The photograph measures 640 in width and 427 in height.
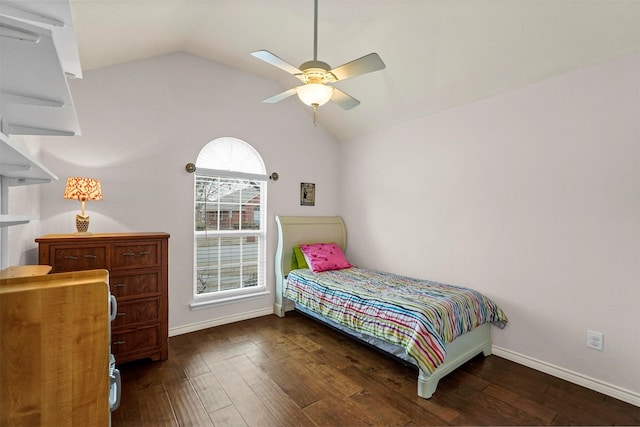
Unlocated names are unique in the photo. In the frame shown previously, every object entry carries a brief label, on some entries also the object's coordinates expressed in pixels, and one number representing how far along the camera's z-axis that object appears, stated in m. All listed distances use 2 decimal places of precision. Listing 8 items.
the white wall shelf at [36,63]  0.72
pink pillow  3.67
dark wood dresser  2.21
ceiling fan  1.79
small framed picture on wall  4.12
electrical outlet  2.24
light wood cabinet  0.96
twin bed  2.19
